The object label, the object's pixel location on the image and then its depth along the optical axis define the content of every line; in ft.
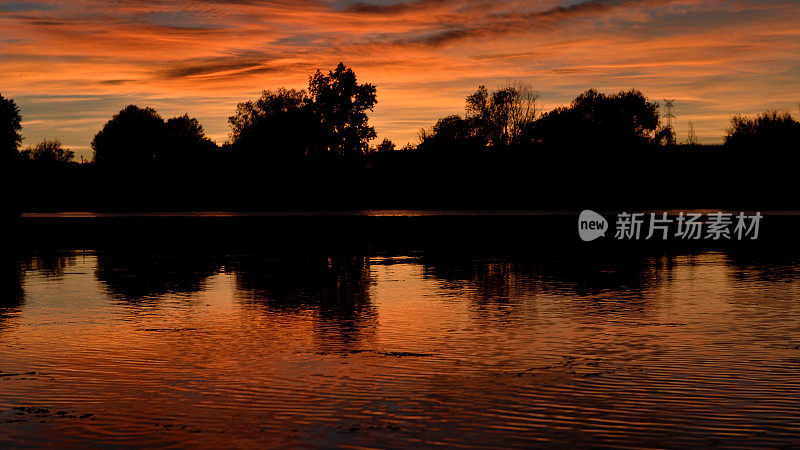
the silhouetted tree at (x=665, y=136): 474.49
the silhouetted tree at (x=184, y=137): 515.50
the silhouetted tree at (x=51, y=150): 612.53
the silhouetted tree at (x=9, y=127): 395.69
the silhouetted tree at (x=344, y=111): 395.14
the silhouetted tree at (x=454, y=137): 353.51
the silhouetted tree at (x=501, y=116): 424.46
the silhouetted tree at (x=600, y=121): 415.64
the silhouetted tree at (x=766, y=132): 334.97
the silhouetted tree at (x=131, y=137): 520.42
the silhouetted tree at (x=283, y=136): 379.35
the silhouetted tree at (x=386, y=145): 502.38
